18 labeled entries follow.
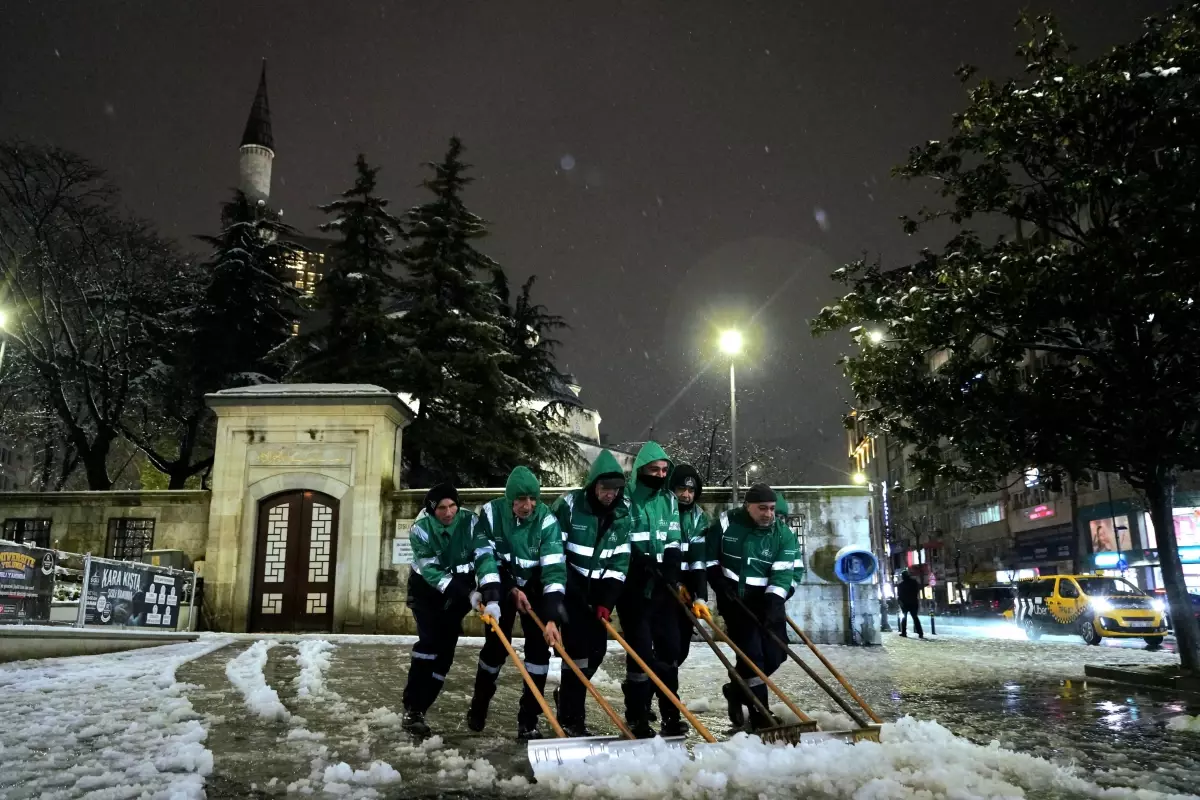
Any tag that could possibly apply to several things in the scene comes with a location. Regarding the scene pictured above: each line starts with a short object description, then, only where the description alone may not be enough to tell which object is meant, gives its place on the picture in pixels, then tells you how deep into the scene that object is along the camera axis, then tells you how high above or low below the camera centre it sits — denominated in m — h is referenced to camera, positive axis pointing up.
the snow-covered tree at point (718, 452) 51.34 +8.50
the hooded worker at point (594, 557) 6.96 +0.32
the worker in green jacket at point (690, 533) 7.54 +0.54
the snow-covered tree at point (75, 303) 28.86 +10.30
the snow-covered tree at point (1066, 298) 10.34 +3.60
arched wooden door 19.17 +0.87
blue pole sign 18.62 +0.60
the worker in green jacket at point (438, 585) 7.06 +0.12
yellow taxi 21.22 -0.47
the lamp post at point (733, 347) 20.58 +5.62
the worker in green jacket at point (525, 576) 6.73 +0.18
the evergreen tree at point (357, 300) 26.20 +9.03
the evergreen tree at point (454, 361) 25.20 +6.65
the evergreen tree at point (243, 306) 32.78 +11.04
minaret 81.12 +41.26
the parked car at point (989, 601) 41.64 -0.43
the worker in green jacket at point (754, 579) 7.37 +0.14
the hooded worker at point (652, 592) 7.07 +0.05
